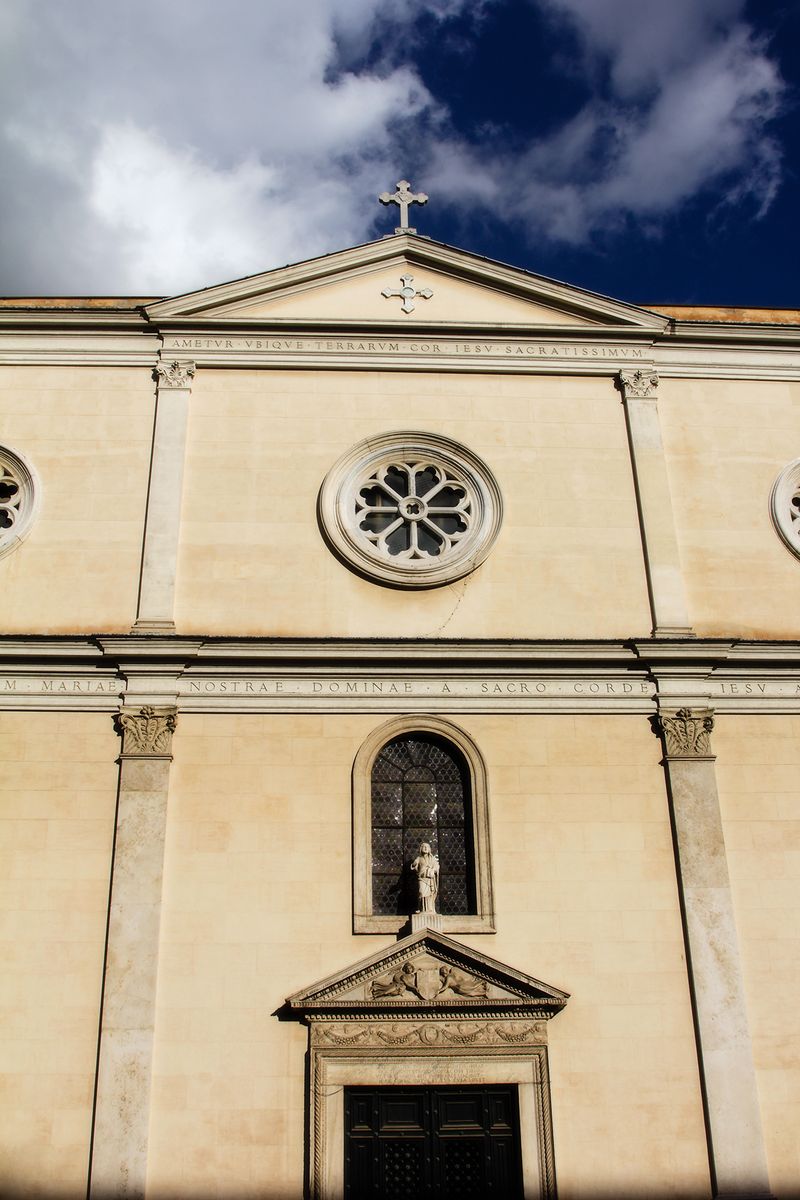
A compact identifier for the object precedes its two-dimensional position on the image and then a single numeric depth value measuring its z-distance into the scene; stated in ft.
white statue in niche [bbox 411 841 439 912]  41.63
